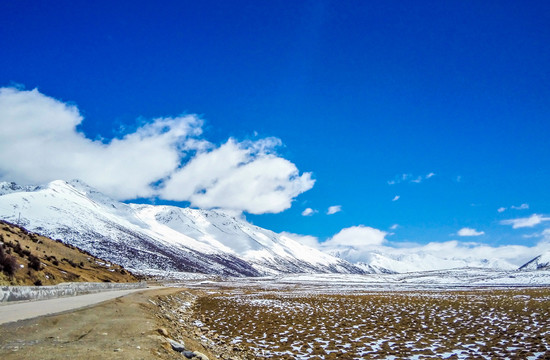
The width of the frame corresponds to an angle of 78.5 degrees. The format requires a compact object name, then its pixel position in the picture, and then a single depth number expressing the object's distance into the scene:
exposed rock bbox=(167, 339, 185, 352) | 12.23
